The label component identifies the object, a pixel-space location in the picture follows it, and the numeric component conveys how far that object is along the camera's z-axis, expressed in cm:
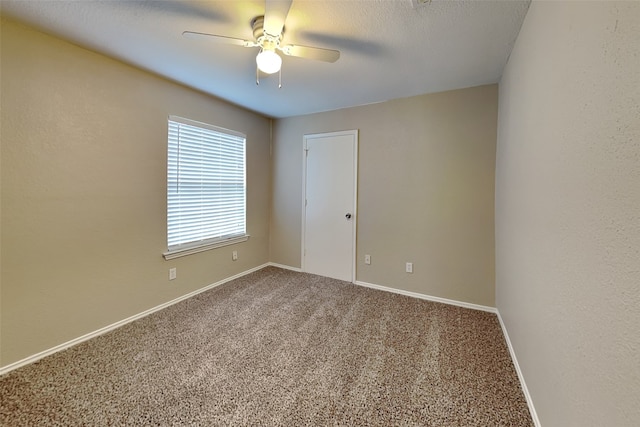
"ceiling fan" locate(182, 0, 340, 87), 154
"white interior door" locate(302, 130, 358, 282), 351
